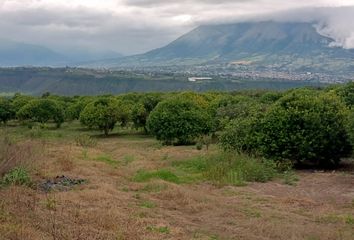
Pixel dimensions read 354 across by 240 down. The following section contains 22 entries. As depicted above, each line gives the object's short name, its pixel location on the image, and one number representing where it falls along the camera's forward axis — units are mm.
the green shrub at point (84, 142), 31698
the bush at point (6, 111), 55819
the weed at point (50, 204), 11728
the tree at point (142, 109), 47281
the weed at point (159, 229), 10752
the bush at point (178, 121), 37438
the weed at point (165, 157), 25856
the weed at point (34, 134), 35191
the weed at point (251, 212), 13297
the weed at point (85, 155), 23391
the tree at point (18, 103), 57694
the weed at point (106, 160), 22992
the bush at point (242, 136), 24906
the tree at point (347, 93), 39119
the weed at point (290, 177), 20094
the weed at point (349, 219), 12880
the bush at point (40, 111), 52469
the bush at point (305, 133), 24141
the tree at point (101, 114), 45531
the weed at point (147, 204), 13602
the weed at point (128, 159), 24041
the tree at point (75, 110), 55562
